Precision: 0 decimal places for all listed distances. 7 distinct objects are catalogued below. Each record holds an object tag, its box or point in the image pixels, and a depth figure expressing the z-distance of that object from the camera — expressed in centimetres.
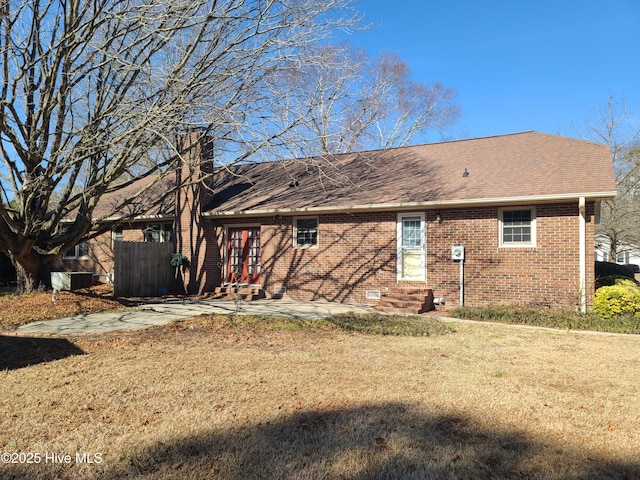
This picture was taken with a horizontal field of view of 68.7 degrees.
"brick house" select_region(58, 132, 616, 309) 1102
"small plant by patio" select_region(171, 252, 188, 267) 1546
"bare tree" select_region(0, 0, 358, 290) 1007
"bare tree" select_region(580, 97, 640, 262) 2719
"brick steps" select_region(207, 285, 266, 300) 1416
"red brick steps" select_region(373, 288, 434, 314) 1142
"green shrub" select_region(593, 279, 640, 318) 984
